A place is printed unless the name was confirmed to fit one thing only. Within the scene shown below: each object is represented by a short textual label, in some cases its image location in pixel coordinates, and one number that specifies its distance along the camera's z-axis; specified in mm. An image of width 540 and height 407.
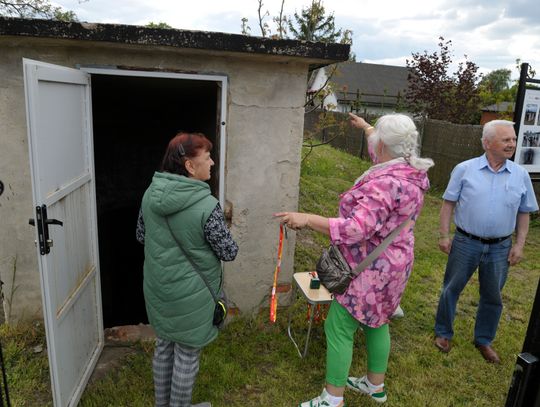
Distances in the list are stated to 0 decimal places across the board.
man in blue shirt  3359
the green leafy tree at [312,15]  6633
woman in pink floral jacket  2502
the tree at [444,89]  15078
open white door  2330
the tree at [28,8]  9507
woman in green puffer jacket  2346
